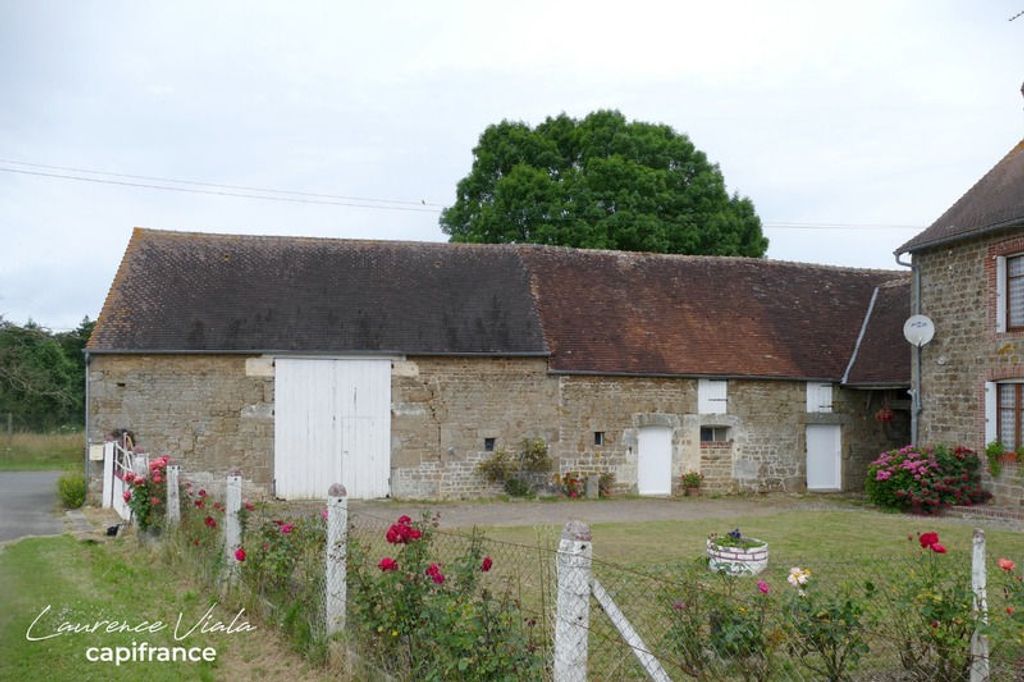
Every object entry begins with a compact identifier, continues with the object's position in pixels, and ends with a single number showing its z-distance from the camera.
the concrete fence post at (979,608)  4.94
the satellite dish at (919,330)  17.53
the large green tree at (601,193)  29.45
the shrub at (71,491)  17.17
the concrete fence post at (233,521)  8.32
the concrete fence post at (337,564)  6.39
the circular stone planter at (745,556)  9.41
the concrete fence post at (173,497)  10.50
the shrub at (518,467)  19.27
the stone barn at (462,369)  18.39
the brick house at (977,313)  15.82
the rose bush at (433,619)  4.81
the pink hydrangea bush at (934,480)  16.41
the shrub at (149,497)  11.28
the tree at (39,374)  25.14
